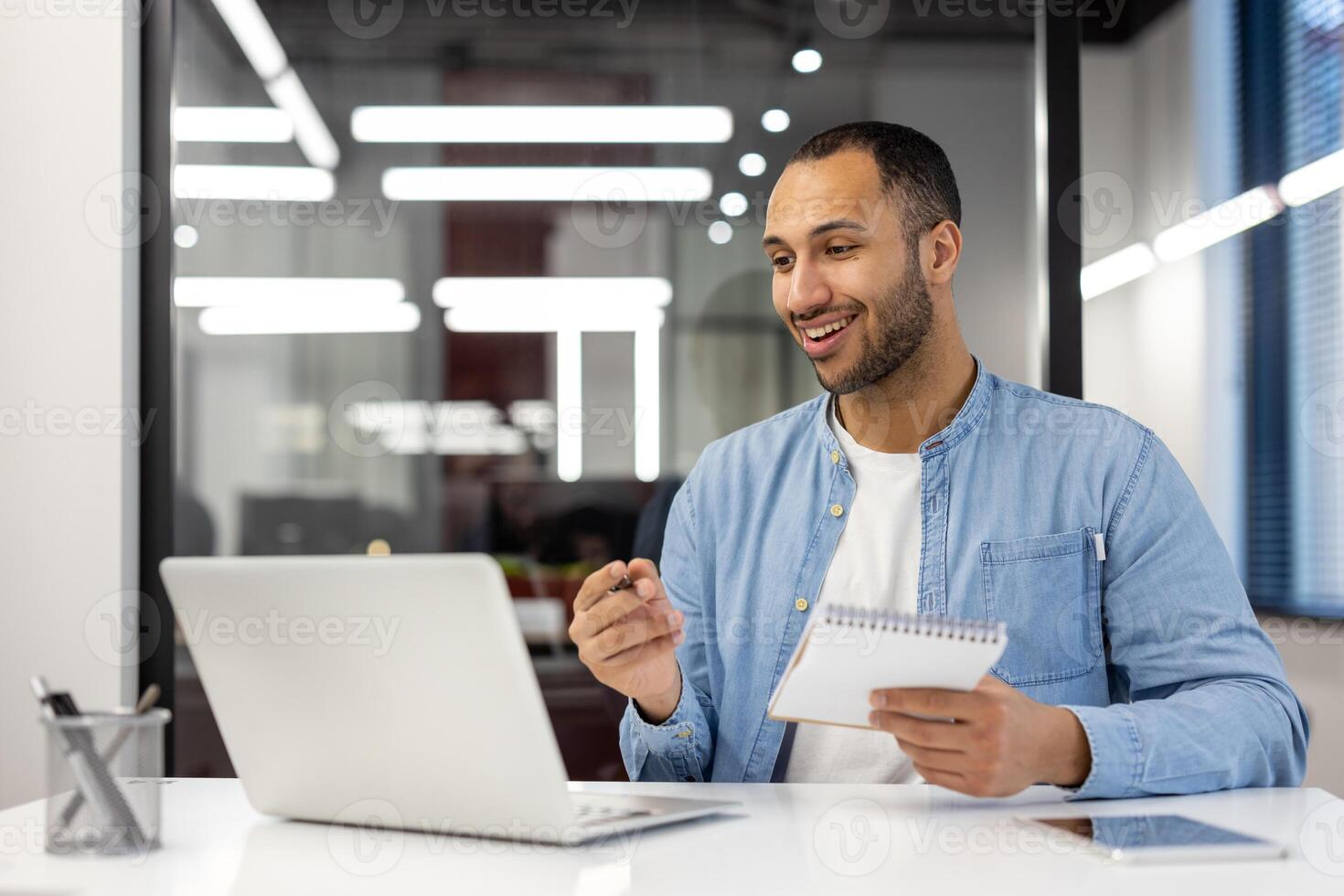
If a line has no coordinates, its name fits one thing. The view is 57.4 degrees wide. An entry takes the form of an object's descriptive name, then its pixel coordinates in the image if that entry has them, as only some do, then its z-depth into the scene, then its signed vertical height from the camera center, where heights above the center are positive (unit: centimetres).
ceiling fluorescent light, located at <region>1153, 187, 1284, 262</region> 321 +58
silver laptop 91 -20
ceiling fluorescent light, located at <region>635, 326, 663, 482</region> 233 +5
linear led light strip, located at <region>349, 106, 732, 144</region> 235 +60
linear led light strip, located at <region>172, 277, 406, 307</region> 235 +28
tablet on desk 92 -32
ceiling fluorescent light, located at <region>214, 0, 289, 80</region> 238 +78
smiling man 133 -14
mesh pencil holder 95 -27
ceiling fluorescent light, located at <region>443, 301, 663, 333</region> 234 +23
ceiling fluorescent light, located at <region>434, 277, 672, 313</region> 235 +28
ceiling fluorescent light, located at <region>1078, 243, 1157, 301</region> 236 +40
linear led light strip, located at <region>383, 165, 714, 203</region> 235 +49
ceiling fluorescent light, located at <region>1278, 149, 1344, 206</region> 287 +62
